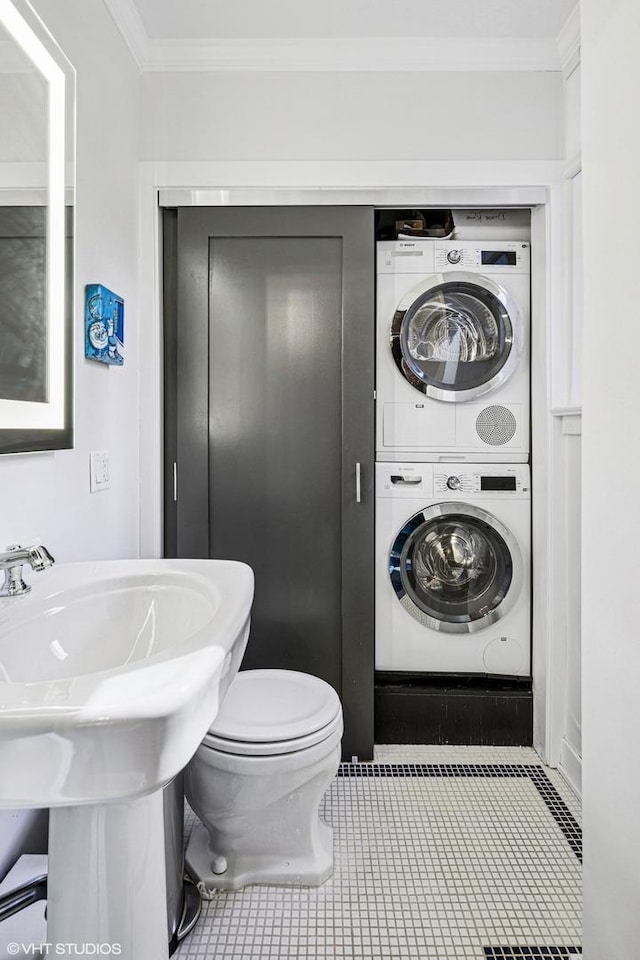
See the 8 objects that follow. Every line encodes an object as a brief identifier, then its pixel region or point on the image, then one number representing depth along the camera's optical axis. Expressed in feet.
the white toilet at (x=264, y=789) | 4.84
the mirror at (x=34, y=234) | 4.00
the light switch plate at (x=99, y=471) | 5.79
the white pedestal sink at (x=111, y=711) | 1.93
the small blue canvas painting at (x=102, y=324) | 5.55
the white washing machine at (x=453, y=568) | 7.71
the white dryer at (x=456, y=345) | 7.61
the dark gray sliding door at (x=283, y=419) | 7.23
